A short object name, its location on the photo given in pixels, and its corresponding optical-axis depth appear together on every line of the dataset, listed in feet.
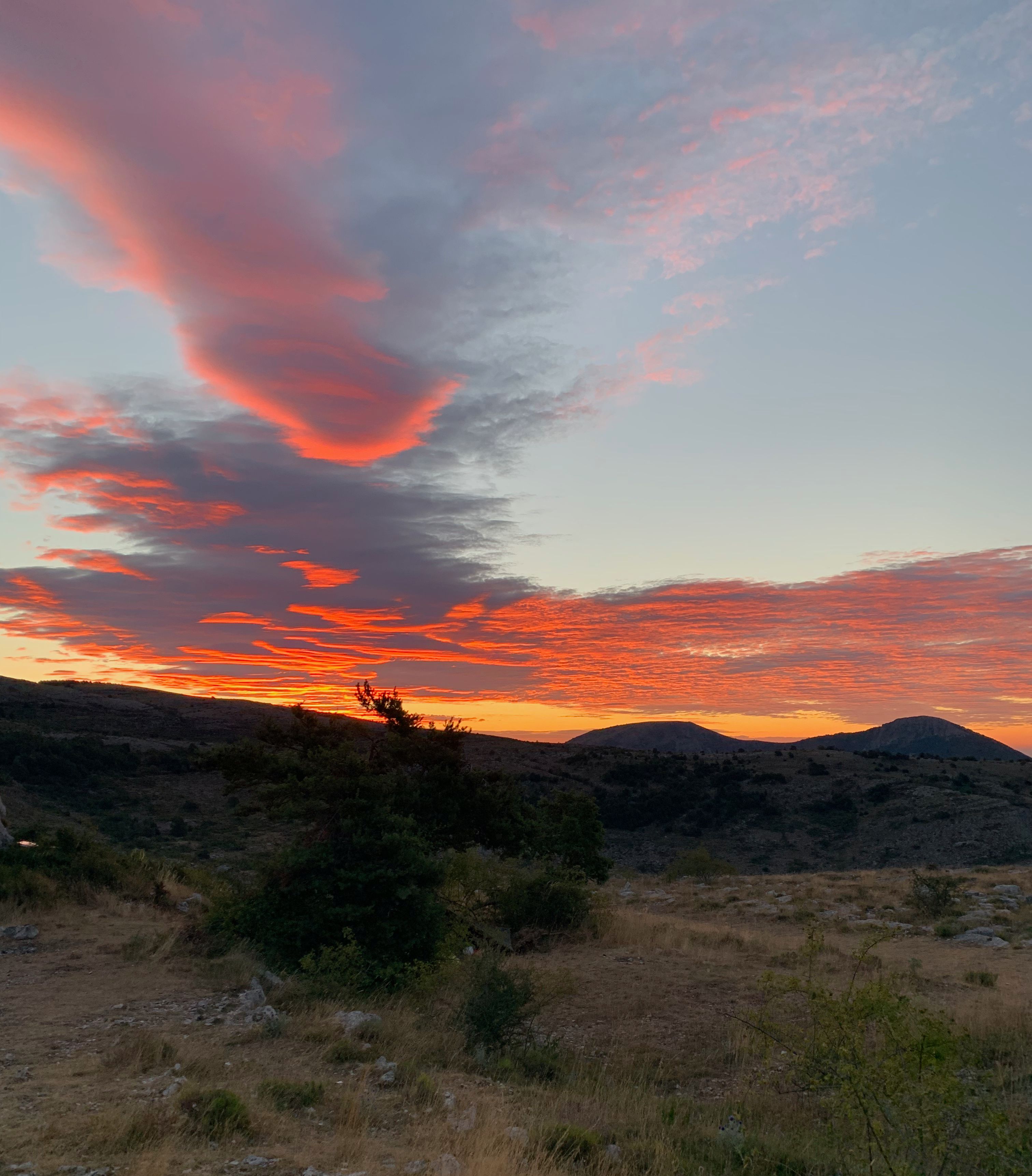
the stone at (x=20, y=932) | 52.95
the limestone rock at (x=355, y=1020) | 35.22
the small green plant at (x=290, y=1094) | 25.57
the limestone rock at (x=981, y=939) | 61.93
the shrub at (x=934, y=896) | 76.43
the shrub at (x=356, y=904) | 46.29
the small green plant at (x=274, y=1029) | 33.55
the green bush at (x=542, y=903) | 64.64
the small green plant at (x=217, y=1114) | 22.48
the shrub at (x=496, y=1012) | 35.35
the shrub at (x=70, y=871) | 62.18
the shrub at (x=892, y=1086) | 19.72
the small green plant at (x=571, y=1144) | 22.62
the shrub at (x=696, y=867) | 125.80
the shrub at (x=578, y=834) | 91.66
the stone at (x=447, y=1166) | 20.34
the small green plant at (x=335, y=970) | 41.65
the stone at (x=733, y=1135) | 24.16
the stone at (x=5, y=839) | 70.44
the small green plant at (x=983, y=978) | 47.60
